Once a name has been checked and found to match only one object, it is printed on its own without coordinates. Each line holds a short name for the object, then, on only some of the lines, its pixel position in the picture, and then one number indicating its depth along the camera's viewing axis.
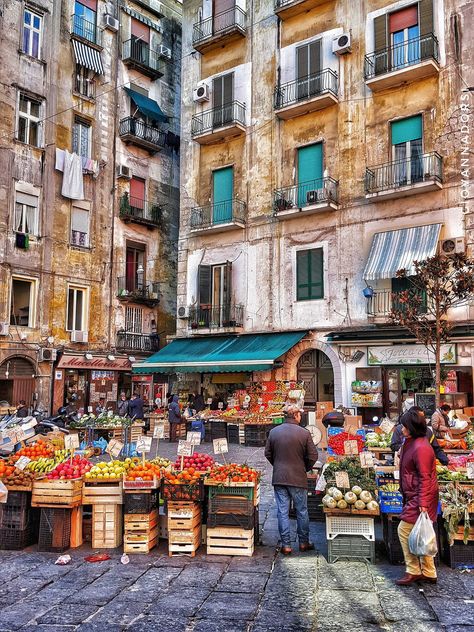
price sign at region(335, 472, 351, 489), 7.22
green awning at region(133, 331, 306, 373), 20.48
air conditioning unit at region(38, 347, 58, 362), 23.09
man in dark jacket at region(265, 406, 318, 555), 7.46
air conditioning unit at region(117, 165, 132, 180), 27.22
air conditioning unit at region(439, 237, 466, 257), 18.25
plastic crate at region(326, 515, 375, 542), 7.07
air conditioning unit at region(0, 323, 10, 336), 22.00
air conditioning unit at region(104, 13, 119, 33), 26.98
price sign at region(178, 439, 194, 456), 8.22
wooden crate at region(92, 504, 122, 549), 7.76
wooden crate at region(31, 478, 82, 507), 7.70
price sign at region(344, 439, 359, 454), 8.25
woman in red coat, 6.18
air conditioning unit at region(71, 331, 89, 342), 24.75
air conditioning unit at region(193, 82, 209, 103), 24.73
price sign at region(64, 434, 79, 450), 8.87
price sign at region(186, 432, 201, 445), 8.91
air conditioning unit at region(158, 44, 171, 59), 29.36
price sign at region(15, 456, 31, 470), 8.14
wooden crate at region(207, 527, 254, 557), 7.31
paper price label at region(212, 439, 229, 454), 8.45
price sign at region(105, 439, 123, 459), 8.62
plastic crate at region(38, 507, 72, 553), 7.65
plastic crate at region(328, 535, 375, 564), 7.04
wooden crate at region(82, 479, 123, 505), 7.82
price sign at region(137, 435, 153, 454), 8.60
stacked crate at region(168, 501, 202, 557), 7.37
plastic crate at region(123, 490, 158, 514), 7.59
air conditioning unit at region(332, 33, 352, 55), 21.02
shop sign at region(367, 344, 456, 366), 18.05
